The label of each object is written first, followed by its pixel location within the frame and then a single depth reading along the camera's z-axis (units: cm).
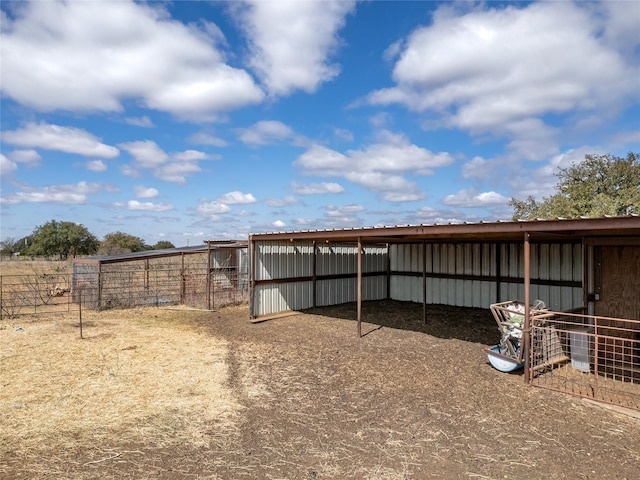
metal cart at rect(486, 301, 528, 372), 670
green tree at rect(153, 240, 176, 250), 5669
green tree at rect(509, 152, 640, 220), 2156
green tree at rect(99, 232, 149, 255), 3991
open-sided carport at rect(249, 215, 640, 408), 741
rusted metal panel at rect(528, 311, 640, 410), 600
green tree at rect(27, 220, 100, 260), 4016
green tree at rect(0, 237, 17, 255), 5234
